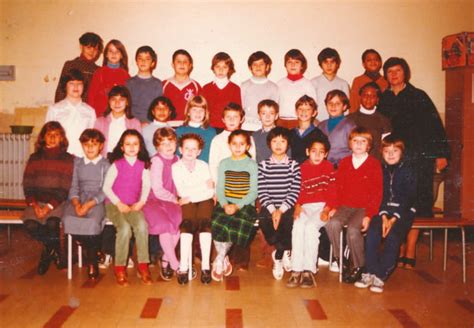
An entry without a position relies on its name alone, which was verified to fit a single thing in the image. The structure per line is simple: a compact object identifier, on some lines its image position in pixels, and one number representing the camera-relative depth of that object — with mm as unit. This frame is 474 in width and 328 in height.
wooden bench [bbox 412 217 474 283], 3402
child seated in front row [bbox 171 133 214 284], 3281
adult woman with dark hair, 3938
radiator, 5113
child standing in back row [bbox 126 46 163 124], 4035
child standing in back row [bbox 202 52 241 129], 4051
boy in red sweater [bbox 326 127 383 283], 3307
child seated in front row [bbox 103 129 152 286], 3250
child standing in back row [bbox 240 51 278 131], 4125
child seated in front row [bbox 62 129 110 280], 3295
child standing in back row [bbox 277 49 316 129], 4152
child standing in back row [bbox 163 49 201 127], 4055
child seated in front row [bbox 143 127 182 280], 3307
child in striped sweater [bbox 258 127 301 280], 3354
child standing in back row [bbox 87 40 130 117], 4078
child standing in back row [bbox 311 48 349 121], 4293
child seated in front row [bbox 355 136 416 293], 3223
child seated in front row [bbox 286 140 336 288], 3250
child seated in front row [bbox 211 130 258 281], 3301
